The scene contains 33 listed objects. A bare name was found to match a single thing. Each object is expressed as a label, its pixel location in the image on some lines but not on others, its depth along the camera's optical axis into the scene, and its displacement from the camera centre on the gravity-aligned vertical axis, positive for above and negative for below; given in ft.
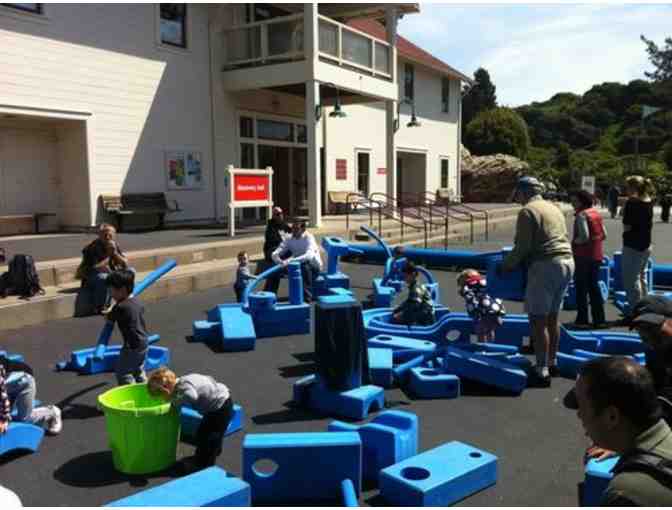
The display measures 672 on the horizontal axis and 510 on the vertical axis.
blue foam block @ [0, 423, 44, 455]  14.12 -5.31
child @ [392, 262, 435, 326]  24.92 -4.21
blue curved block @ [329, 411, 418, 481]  13.29 -5.12
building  46.91 +9.40
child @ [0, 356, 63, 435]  15.24 -4.72
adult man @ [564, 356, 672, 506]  5.85 -2.24
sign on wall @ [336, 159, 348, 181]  75.25 +4.20
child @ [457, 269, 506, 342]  21.77 -3.57
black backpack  29.19 -3.37
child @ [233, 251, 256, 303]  30.81 -3.50
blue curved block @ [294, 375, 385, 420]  16.46 -5.26
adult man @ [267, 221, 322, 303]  32.91 -2.60
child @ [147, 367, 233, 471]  13.38 -4.32
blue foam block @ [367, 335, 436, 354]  21.01 -4.82
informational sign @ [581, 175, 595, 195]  116.16 +3.45
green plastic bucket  13.25 -4.90
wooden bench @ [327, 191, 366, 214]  72.84 +0.47
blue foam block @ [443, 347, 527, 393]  18.53 -5.06
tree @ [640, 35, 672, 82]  238.48 +53.39
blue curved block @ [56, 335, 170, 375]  20.85 -5.20
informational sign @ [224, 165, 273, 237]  46.57 +1.22
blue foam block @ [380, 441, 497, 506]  11.88 -5.37
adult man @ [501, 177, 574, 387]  18.79 -1.90
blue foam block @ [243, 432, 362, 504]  12.30 -5.16
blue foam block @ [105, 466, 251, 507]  10.57 -4.96
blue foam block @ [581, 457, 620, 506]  11.10 -4.92
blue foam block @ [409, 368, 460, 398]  18.40 -5.38
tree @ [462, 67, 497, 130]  229.25 +39.98
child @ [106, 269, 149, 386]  17.10 -3.30
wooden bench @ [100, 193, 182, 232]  50.26 +0.07
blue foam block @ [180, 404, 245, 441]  15.20 -5.29
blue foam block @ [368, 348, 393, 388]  18.95 -5.07
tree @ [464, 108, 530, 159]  148.77 +16.21
